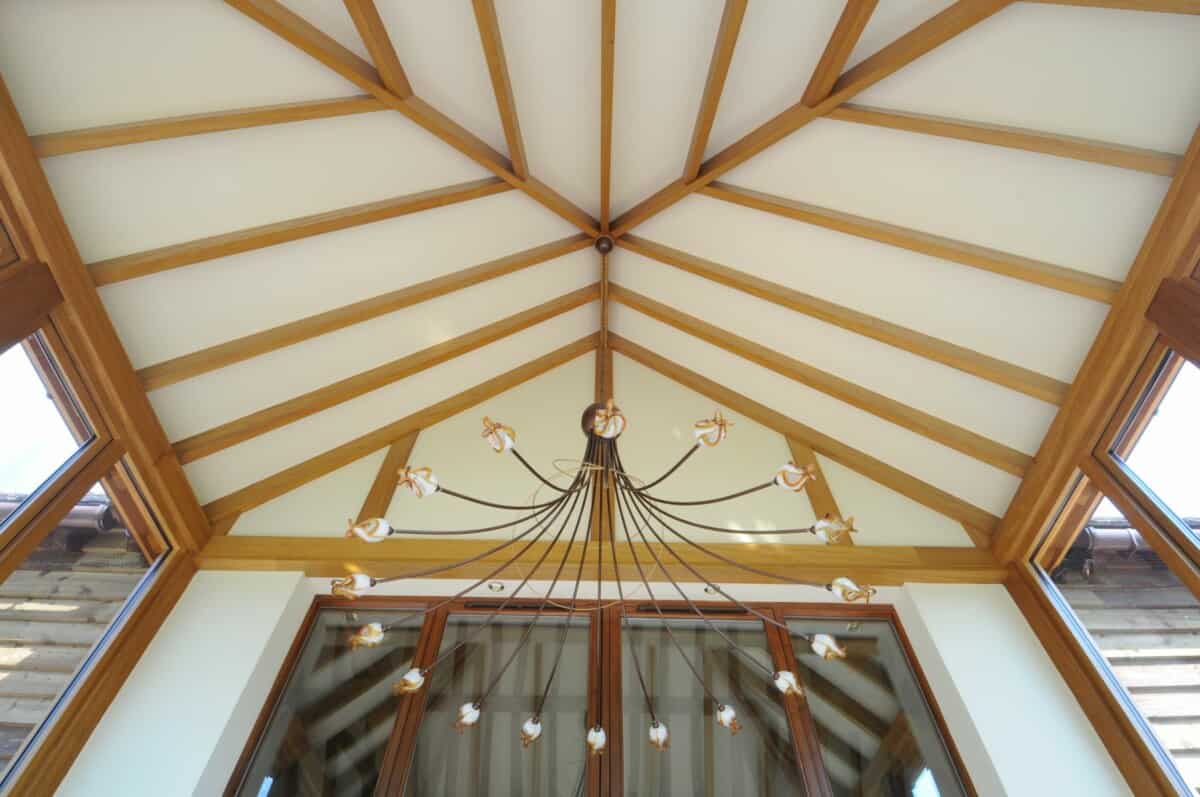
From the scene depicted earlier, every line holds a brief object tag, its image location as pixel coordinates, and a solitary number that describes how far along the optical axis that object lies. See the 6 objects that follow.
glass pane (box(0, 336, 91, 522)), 2.50
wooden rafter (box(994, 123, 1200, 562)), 2.38
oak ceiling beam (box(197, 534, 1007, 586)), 3.57
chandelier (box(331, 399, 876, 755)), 2.05
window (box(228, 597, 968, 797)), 3.04
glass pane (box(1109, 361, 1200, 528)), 2.60
